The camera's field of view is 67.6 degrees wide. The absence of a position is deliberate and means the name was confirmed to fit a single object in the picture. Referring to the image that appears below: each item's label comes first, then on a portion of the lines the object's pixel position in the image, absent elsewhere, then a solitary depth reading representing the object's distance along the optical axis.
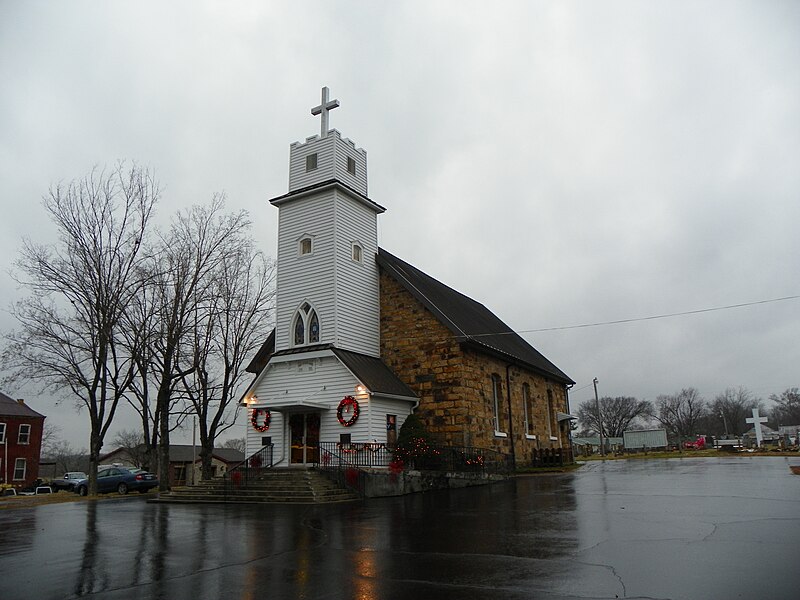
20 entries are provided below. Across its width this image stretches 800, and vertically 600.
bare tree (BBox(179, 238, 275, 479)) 26.84
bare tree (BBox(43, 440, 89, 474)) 101.44
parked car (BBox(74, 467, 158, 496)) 27.85
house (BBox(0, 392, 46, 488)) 49.16
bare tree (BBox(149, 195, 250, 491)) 24.92
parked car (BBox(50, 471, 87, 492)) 44.61
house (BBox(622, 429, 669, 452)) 43.25
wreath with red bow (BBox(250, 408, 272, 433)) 21.22
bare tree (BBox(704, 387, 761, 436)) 97.69
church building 20.44
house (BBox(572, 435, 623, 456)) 54.36
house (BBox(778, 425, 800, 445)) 51.26
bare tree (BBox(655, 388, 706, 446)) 98.88
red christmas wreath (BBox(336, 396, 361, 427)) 19.42
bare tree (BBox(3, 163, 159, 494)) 23.75
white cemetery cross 37.75
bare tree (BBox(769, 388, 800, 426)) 99.88
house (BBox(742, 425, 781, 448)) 55.56
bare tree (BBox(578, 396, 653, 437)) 98.00
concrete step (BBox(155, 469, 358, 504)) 16.17
